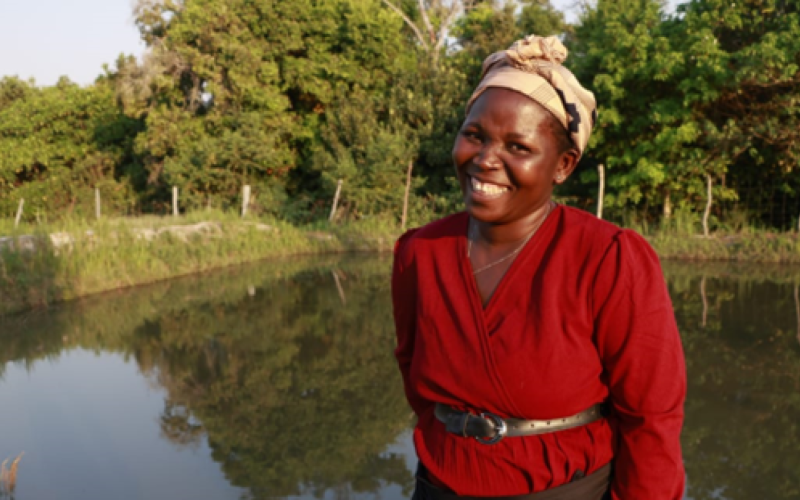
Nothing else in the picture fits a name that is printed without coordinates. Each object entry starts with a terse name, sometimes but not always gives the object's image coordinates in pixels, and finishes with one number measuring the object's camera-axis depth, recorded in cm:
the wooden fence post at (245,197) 1545
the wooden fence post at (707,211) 1273
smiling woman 116
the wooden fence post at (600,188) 1325
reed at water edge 328
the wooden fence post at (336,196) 1571
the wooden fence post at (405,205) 1506
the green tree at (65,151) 2033
